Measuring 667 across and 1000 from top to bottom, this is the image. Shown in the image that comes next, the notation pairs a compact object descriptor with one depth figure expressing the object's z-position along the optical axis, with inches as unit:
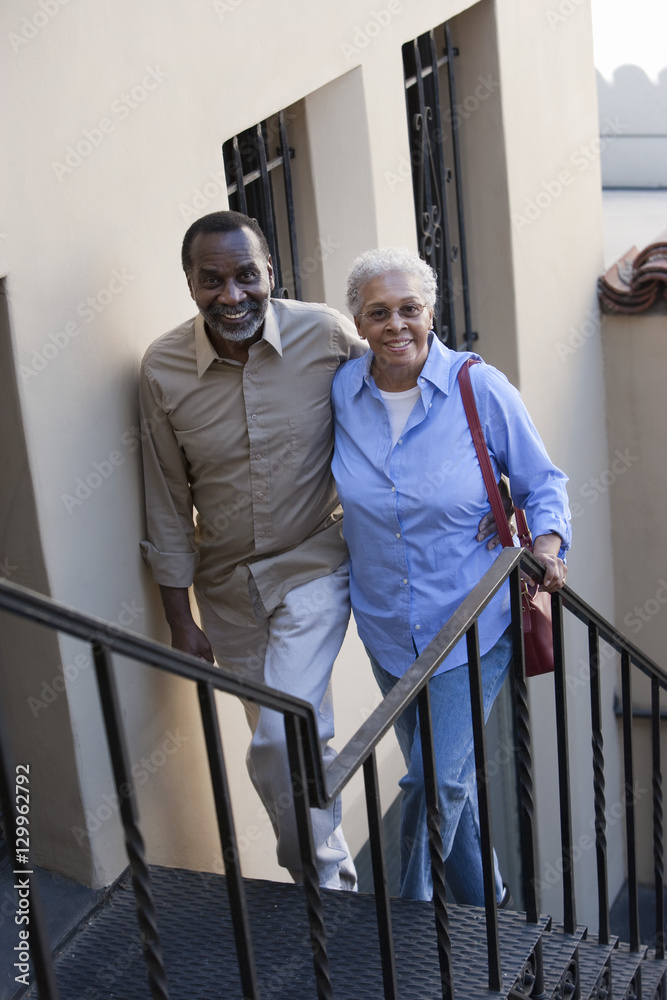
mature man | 110.8
